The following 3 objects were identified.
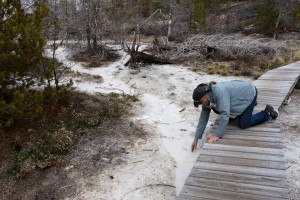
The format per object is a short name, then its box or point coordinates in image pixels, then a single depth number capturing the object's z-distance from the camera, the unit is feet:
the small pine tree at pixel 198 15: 46.75
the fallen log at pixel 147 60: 31.59
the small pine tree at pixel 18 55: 13.15
